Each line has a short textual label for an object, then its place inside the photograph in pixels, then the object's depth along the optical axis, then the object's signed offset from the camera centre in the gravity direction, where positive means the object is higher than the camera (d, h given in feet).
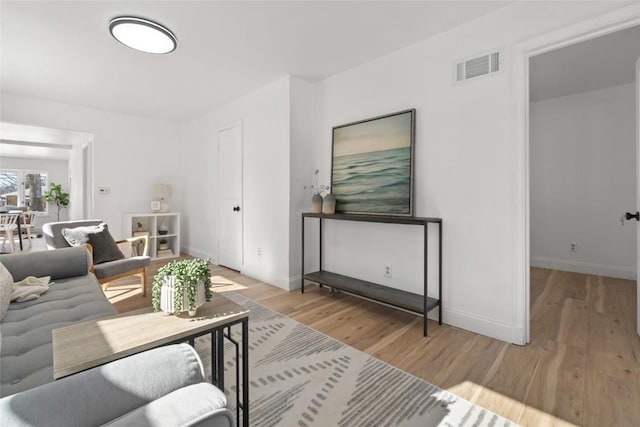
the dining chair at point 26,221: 21.86 -0.68
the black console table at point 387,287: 7.79 -2.31
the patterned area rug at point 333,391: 4.80 -3.26
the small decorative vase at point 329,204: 10.35 +0.33
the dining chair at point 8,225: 18.19 -0.79
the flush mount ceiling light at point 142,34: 7.64 +4.86
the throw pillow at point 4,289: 5.10 -1.42
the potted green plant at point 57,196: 29.89 +1.66
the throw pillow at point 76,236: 9.32 -0.74
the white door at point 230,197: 13.83 +0.76
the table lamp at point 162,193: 16.93 +1.14
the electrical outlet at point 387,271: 9.54 -1.83
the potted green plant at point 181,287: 4.00 -1.02
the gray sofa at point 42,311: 3.62 -1.80
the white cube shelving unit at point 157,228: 16.03 -0.87
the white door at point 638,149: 7.09 +1.55
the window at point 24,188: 29.73 +2.47
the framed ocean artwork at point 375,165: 8.92 +1.60
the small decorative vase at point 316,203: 10.78 +0.38
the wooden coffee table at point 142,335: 3.05 -1.44
